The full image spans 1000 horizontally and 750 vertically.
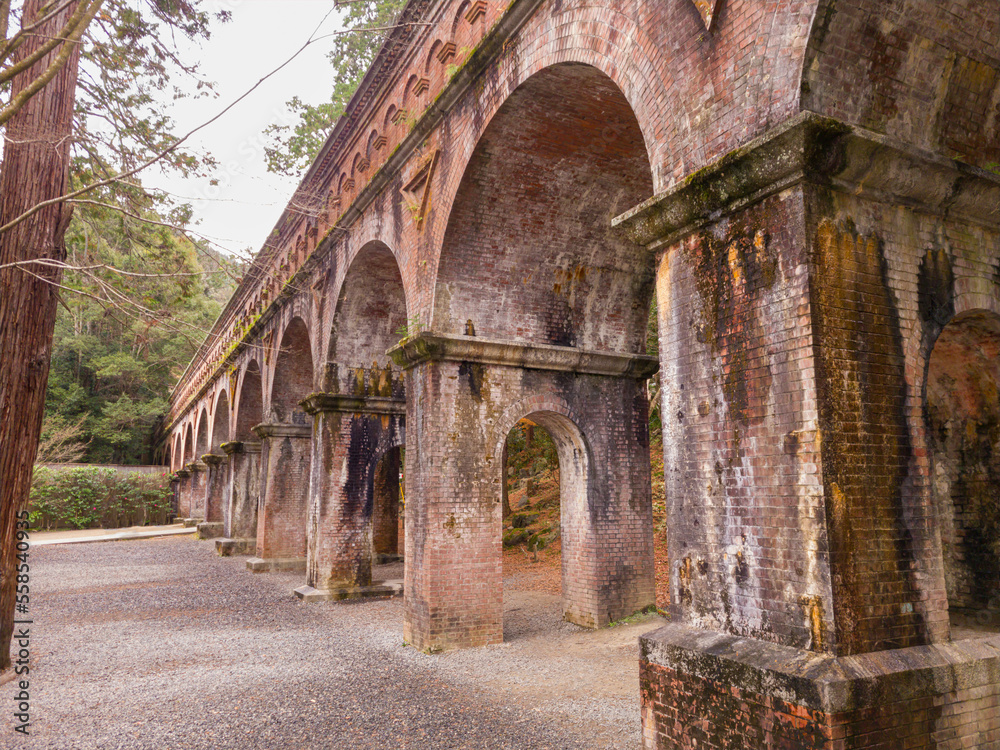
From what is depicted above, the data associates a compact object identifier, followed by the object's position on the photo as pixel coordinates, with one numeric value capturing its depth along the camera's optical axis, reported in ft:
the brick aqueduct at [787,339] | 11.32
